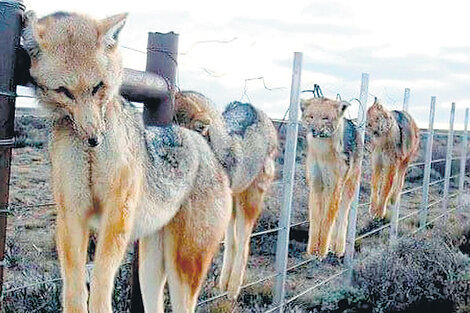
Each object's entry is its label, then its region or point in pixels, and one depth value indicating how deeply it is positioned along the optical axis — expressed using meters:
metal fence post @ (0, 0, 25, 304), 2.26
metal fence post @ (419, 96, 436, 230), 9.16
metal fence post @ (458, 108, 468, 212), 12.47
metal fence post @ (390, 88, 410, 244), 8.75
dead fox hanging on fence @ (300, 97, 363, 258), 4.09
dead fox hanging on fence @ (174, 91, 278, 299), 3.02
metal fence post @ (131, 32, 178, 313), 3.06
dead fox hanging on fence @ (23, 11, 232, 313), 2.09
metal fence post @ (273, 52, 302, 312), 4.86
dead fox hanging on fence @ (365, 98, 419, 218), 5.48
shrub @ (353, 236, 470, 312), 7.45
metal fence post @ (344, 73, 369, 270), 6.54
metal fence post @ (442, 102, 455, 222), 10.96
